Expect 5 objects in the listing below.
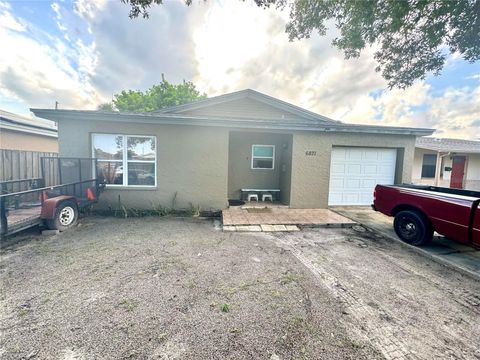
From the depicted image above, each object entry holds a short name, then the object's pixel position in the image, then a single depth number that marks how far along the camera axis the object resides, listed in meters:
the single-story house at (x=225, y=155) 6.59
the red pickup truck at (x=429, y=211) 3.78
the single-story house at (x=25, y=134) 7.66
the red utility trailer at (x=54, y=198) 4.41
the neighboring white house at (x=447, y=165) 13.00
